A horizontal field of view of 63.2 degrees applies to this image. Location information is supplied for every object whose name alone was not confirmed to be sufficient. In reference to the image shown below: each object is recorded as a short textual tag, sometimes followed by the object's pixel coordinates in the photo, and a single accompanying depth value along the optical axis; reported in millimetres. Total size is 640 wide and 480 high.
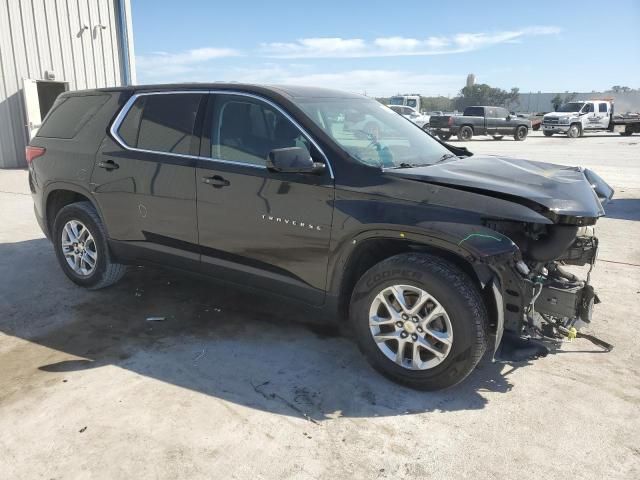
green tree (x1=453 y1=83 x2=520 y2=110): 80488
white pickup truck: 29406
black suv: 2971
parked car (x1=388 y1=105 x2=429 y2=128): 27350
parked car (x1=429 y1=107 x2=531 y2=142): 25562
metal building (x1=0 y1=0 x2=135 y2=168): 13180
